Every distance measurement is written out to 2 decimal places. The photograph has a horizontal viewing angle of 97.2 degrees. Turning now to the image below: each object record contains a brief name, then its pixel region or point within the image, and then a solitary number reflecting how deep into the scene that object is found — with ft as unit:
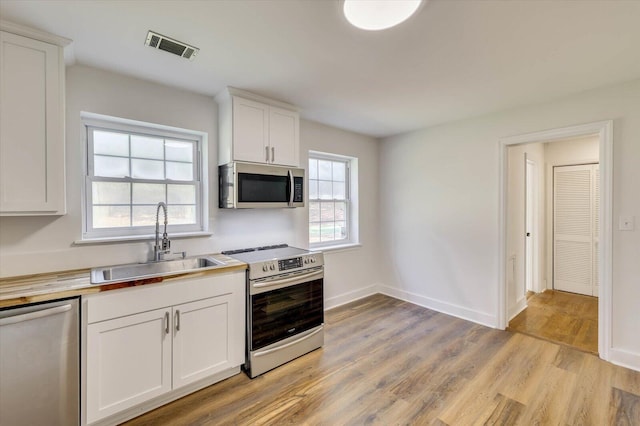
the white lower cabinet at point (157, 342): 5.56
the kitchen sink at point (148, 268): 6.47
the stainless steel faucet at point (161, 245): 7.59
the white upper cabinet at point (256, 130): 8.36
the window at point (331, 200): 12.25
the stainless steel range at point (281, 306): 7.54
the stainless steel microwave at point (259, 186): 8.35
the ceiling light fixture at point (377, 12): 4.88
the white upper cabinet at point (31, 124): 5.37
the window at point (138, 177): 7.35
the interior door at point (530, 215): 13.60
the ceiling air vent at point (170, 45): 5.71
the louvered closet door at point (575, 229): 13.11
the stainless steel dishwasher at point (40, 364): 4.65
